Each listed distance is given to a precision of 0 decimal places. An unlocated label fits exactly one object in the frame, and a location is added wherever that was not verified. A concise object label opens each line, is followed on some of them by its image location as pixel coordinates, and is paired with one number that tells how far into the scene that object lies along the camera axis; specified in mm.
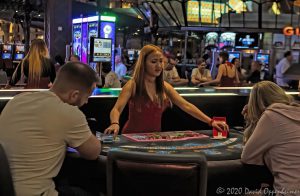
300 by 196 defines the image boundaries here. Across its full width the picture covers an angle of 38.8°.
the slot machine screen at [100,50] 7992
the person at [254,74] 10055
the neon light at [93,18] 10859
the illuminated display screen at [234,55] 14555
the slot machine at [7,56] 15769
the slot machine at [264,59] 15172
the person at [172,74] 8547
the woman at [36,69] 4801
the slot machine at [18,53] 16294
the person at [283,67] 10030
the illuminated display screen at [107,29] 10805
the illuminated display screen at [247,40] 16422
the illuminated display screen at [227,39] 17248
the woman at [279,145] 2131
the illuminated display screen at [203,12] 20094
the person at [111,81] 6340
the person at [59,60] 10480
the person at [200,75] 8828
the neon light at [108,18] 10801
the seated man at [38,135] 1829
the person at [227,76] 8383
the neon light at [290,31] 13561
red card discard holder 2957
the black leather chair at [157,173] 1777
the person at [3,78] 8446
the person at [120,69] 9315
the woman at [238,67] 10314
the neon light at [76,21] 12525
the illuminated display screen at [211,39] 18328
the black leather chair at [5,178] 1792
